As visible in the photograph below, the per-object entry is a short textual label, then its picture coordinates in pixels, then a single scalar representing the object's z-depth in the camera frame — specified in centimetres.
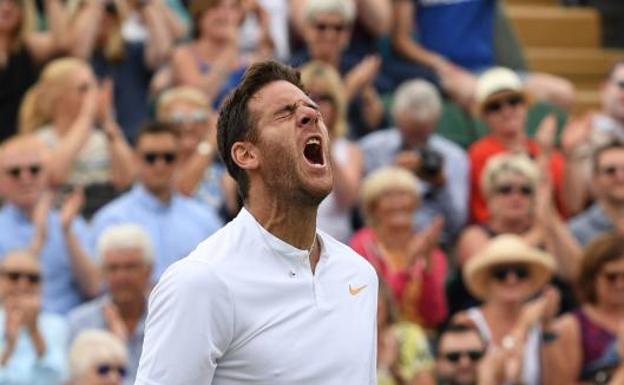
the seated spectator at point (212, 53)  2027
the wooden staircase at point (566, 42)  2545
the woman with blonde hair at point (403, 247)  1756
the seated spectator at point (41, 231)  1759
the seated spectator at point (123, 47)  2037
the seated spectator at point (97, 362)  1574
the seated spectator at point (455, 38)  2217
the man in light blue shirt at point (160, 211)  1803
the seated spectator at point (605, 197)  1880
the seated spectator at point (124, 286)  1672
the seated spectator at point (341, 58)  2025
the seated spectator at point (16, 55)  1966
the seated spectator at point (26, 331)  1616
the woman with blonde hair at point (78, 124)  1892
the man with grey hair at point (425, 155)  1919
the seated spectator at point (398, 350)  1627
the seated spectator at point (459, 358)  1659
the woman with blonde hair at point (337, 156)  1861
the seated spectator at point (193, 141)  1905
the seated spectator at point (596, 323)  1684
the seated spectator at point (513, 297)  1692
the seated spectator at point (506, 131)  1972
